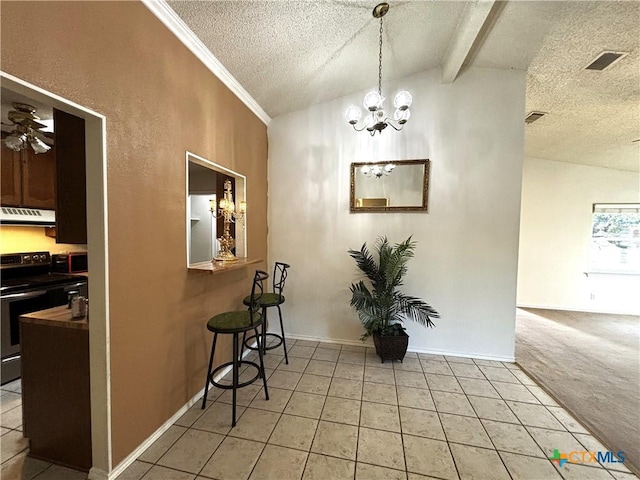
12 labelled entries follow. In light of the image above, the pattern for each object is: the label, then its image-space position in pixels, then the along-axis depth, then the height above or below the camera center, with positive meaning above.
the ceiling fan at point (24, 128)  1.94 +0.76
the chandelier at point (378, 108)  2.02 +1.01
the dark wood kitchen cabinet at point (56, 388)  1.53 -0.99
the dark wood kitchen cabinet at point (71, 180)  1.58 +0.28
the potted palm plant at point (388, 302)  2.89 -0.82
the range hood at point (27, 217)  2.64 +0.09
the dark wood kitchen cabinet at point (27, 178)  2.63 +0.50
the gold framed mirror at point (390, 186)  3.15 +0.55
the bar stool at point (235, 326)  1.92 -0.74
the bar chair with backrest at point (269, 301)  2.67 -0.75
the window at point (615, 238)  4.99 -0.08
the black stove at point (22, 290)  2.38 -0.64
